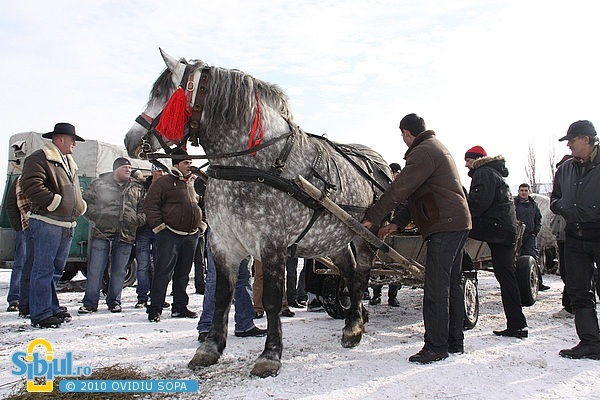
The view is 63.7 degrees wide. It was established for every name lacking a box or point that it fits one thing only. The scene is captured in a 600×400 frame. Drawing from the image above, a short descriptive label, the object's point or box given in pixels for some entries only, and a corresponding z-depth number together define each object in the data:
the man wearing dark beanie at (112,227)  7.37
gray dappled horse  4.04
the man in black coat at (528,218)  10.70
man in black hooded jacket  5.40
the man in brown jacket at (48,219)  5.73
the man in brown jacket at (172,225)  6.68
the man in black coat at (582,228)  4.54
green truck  9.80
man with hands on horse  4.34
